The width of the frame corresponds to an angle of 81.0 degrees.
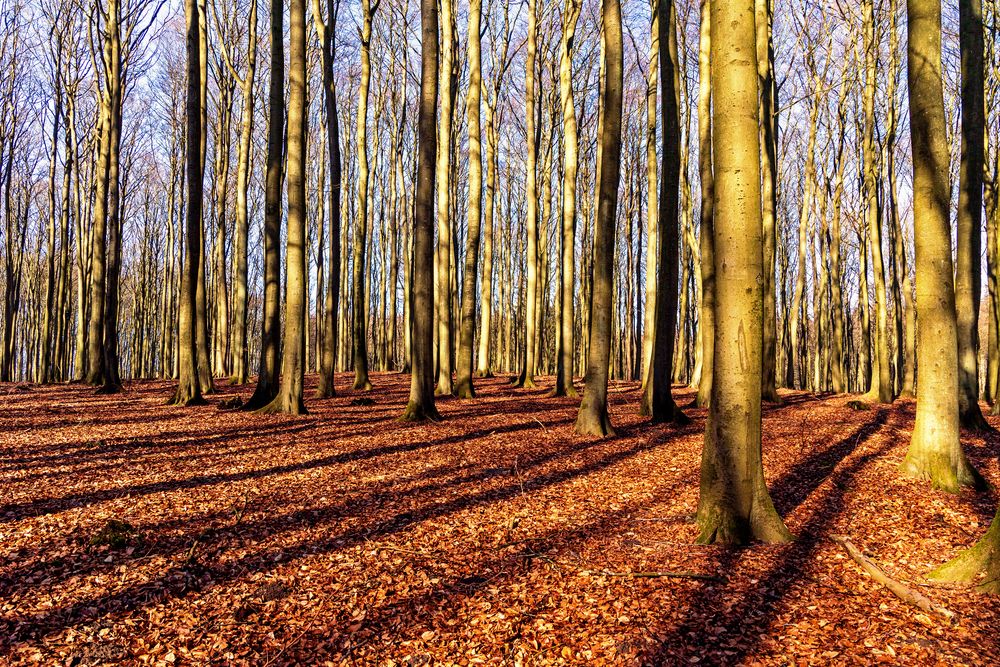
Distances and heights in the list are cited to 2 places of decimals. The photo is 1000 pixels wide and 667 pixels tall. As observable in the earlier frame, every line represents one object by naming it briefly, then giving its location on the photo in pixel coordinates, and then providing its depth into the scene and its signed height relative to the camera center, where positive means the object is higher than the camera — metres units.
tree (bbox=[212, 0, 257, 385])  16.06 +4.62
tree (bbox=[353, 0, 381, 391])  15.00 +3.32
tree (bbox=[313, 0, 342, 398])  14.24 +3.81
